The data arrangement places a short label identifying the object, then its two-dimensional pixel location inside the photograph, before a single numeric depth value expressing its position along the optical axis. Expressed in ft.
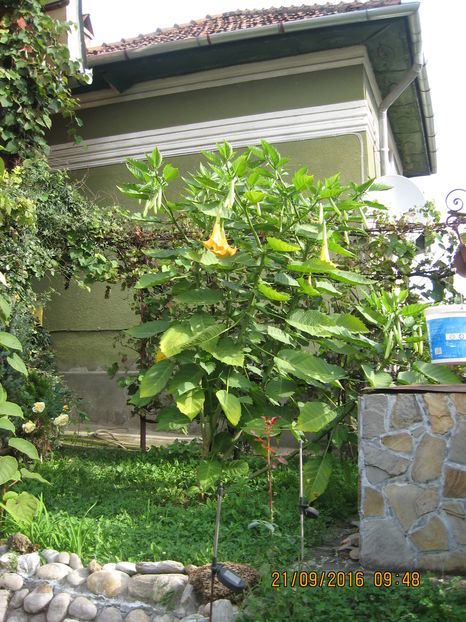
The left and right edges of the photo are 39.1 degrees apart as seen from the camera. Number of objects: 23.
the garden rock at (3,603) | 10.51
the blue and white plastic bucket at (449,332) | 12.13
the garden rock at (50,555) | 11.06
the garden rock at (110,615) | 9.85
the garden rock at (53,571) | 10.66
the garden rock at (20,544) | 11.47
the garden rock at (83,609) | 10.07
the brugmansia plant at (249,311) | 13.04
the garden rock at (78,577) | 10.52
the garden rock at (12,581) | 10.84
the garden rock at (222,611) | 9.11
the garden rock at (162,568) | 10.32
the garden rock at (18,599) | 10.69
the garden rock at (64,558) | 10.96
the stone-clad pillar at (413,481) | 11.07
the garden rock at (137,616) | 9.66
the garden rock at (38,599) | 10.45
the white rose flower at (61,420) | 18.06
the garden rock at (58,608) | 10.20
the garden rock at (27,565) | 11.00
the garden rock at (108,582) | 10.16
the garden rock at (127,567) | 10.44
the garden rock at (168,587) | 9.87
